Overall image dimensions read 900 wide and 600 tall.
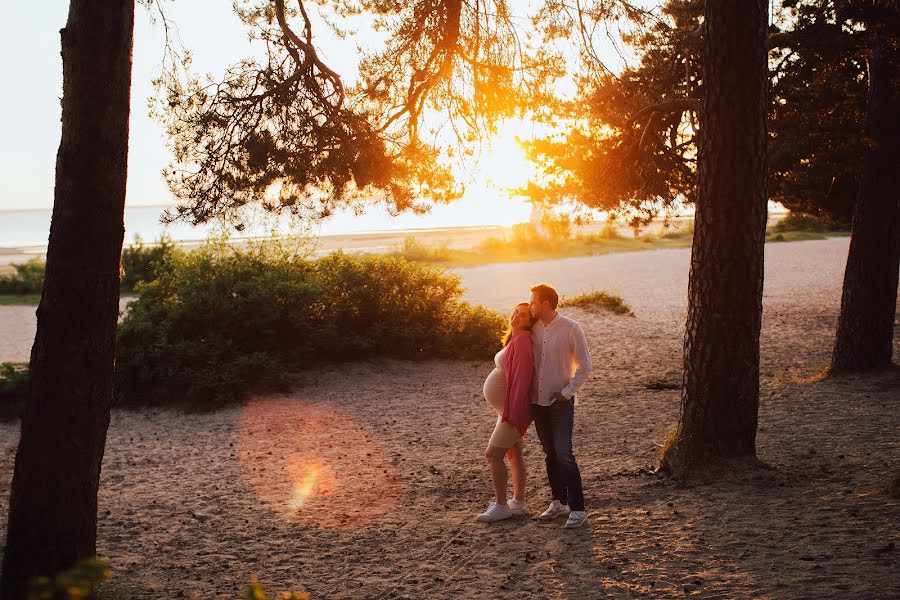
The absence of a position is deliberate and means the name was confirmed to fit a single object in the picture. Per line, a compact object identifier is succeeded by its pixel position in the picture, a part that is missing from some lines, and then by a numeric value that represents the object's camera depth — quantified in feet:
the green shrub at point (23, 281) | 91.20
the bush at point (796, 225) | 158.81
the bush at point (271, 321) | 41.68
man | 21.08
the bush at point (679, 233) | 160.25
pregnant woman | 21.48
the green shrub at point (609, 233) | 153.48
